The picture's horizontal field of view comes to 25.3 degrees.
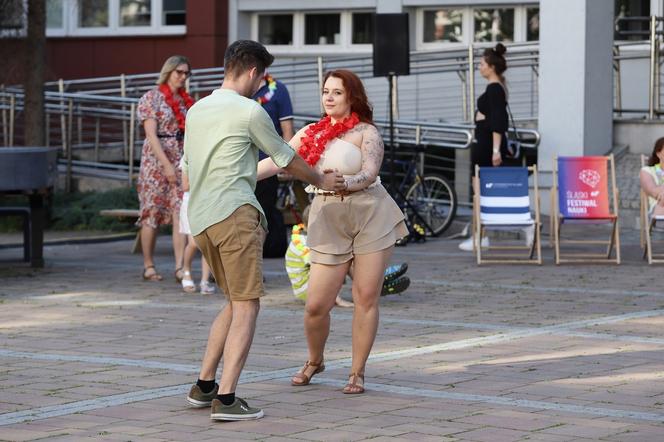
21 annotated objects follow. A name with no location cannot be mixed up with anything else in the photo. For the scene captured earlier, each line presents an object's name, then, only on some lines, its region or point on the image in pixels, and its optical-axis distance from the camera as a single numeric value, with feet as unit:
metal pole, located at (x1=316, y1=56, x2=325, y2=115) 71.97
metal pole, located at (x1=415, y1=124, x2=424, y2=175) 63.41
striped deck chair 47.83
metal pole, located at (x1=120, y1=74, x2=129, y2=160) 74.08
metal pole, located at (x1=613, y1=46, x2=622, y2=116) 67.46
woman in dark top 49.52
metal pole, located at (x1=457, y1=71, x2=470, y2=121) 70.33
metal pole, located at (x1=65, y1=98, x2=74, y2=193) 68.53
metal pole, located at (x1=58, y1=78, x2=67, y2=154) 70.44
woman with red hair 25.36
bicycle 57.21
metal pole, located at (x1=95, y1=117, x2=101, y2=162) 70.79
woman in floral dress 40.68
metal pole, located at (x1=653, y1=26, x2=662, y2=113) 65.16
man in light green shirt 22.79
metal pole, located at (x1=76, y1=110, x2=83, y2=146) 71.67
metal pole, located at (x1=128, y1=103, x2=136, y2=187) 66.33
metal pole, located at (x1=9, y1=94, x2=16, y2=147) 69.97
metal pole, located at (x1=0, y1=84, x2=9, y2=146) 70.95
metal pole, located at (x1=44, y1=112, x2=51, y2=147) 68.97
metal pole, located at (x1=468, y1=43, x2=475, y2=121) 68.23
